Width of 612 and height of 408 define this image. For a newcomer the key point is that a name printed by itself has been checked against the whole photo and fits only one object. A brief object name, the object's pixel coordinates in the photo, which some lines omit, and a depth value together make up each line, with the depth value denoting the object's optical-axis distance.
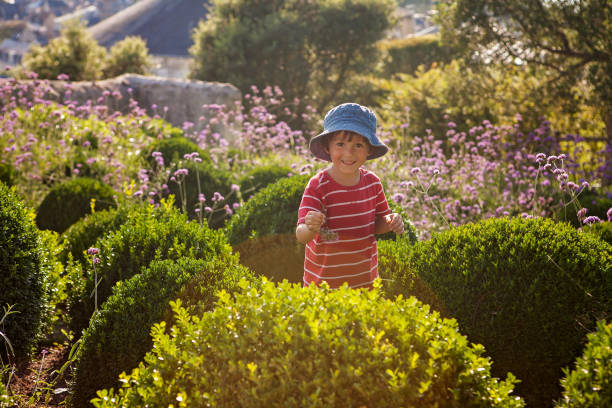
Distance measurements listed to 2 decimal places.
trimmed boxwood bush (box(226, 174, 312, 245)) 4.17
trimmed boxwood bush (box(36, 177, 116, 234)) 5.66
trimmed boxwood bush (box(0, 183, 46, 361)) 3.50
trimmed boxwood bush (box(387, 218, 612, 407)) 2.97
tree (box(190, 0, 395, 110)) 14.04
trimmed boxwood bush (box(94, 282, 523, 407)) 1.95
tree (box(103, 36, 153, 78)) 15.05
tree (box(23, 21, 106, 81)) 13.33
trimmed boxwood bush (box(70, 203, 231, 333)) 3.64
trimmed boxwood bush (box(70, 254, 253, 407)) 3.01
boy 2.84
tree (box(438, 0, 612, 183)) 7.43
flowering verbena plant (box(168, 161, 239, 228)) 6.21
